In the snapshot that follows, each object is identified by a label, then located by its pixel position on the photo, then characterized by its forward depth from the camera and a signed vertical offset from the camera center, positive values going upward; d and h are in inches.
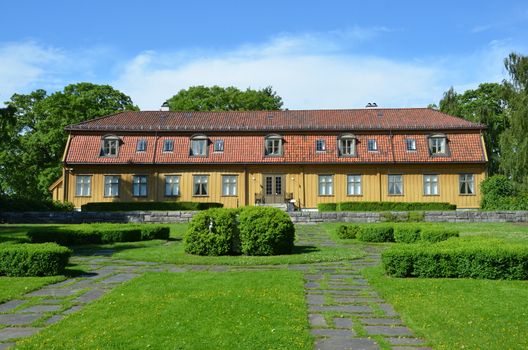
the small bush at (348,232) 717.3 -43.4
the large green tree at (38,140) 1621.6 +209.6
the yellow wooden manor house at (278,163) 1323.8 +106.0
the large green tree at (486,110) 1612.9 +319.4
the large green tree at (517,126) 1255.5 +193.0
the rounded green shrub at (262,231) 526.3 -31.0
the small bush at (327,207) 1197.1 -12.0
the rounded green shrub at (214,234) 529.3 -33.9
